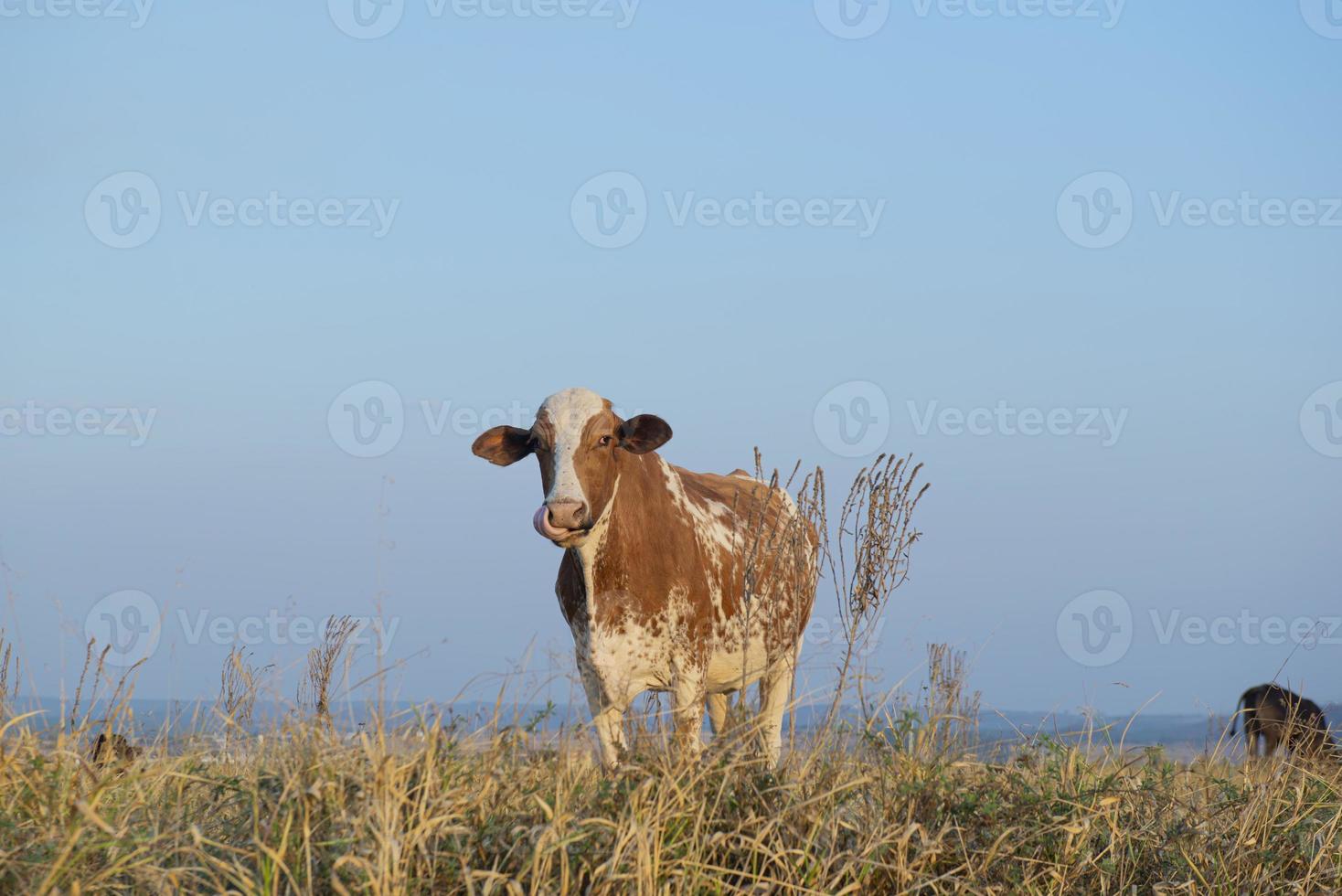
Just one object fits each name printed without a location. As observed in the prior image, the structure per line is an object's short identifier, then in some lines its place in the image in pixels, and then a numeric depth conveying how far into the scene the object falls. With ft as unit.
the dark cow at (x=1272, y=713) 92.38
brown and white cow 57.16
